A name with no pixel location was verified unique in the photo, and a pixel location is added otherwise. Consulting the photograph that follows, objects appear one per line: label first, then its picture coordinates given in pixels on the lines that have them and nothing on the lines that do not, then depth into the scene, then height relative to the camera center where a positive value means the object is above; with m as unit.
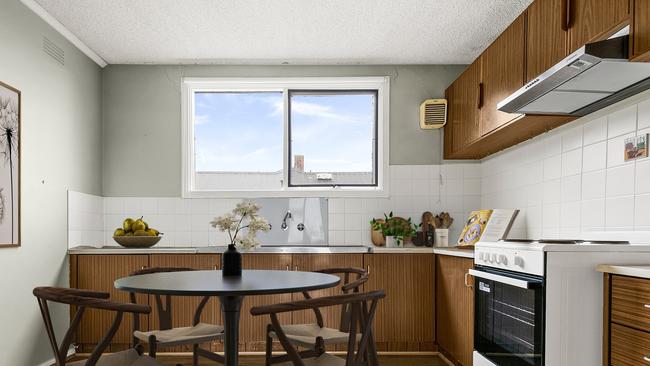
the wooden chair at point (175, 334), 2.70 -0.75
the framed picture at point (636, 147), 2.79 +0.20
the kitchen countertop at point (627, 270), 2.04 -0.31
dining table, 2.10 -0.41
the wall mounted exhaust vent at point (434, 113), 4.91 +0.61
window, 5.17 +0.44
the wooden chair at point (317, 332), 2.64 -0.74
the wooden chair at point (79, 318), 2.06 -0.54
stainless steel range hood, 2.25 +0.48
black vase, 2.69 -0.38
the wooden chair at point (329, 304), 1.96 -0.51
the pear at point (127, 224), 4.64 -0.34
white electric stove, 2.42 -0.48
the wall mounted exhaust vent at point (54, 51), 4.02 +0.93
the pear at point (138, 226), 4.64 -0.36
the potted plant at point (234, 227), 2.68 -0.22
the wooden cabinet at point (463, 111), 4.10 +0.57
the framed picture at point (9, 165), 3.44 +0.09
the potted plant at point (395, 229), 4.81 -0.38
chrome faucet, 5.01 -0.32
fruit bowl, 4.57 -0.47
